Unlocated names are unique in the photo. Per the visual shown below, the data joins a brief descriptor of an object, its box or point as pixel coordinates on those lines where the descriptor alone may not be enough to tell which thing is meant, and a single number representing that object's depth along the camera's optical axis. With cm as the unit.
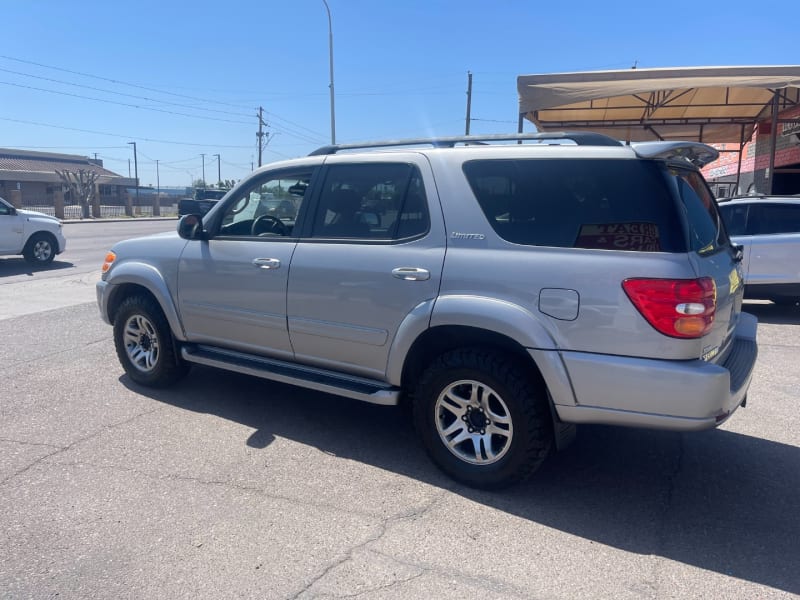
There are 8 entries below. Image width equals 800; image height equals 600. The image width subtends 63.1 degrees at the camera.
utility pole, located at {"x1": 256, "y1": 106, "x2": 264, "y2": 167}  6912
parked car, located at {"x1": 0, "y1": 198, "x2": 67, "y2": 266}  1353
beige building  5806
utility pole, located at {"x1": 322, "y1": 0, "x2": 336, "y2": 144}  2771
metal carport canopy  1062
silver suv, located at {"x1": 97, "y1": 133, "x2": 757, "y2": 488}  321
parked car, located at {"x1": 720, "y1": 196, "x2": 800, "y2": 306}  865
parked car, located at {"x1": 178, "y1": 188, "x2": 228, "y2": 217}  3185
